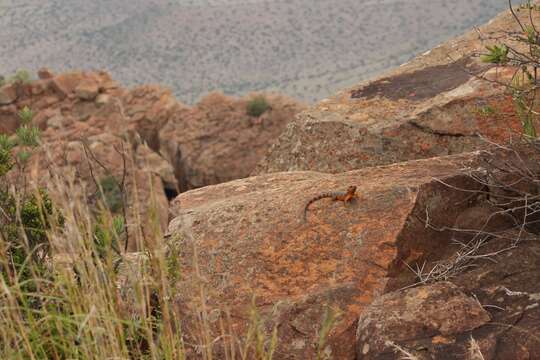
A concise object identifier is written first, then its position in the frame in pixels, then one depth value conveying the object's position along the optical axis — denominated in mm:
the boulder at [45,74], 22703
